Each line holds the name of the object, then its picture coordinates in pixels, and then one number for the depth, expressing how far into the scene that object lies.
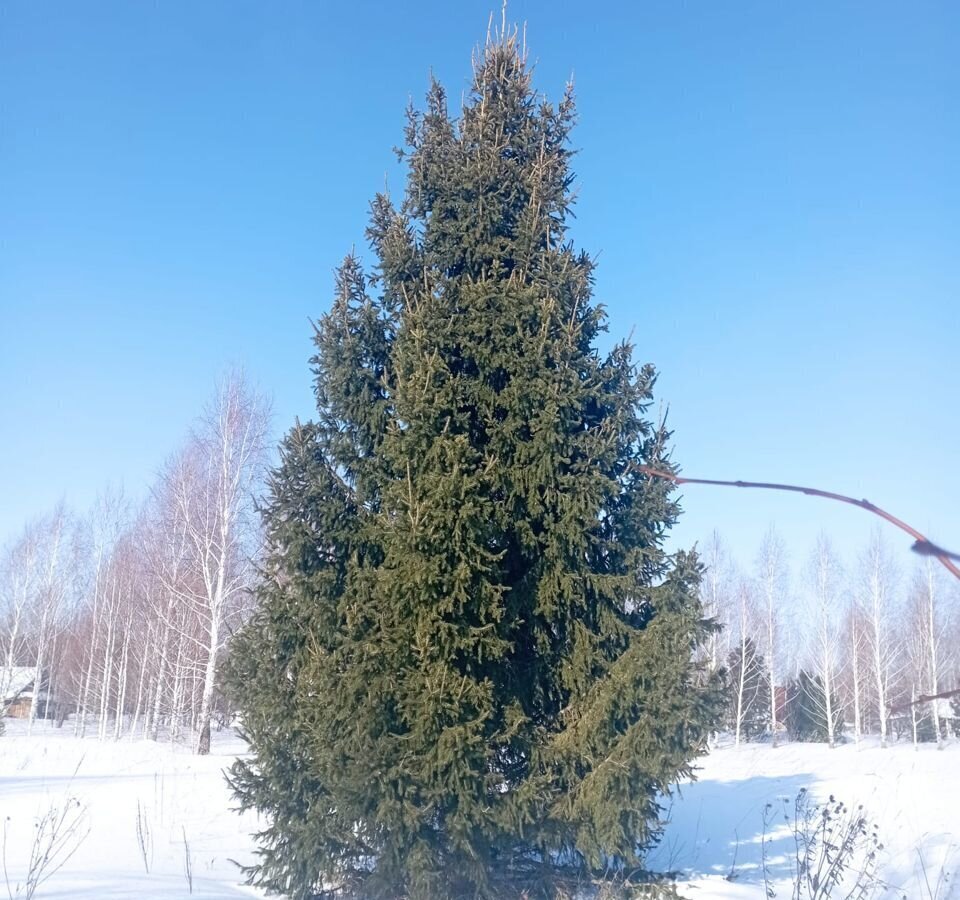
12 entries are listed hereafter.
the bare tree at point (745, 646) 27.43
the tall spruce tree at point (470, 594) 5.25
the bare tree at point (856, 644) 30.05
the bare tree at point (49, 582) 30.80
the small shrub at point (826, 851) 4.34
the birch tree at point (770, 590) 31.85
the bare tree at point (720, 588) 32.50
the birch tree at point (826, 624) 28.92
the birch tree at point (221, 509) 18.00
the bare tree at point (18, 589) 29.48
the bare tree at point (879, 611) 28.45
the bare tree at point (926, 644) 24.84
